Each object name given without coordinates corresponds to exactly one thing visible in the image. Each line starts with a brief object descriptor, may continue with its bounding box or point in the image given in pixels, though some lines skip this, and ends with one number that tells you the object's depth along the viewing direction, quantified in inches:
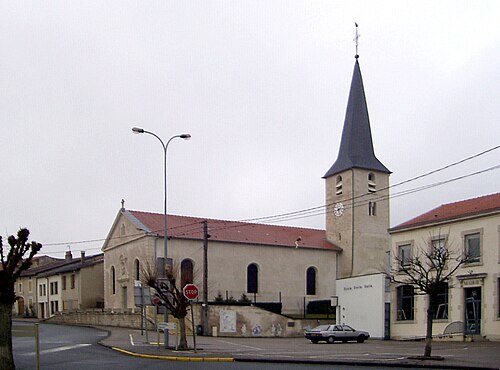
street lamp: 1325.0
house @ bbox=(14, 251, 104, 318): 2938.0
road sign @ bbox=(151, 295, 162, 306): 1216.0
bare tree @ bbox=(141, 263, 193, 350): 1123.9
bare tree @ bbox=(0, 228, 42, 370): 665.0
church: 2475.4
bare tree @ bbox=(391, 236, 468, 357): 1044.5
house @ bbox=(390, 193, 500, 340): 1557.6
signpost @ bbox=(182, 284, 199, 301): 1029.8
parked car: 1596.9
